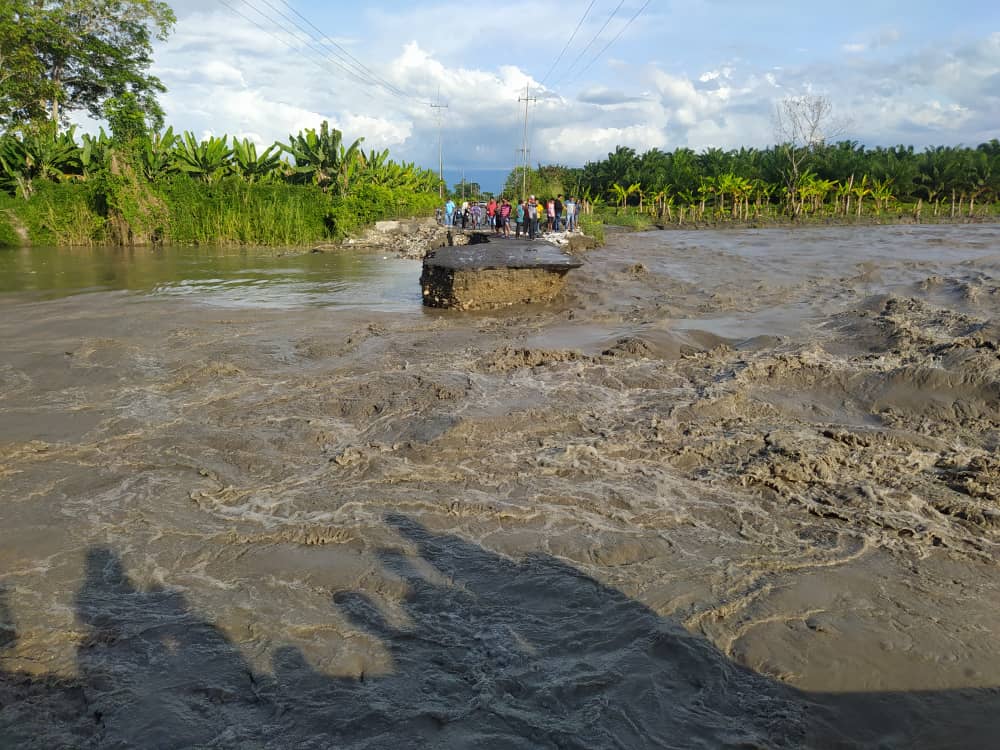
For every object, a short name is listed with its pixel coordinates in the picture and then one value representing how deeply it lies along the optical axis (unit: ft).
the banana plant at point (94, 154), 86.53
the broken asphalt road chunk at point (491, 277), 41.04
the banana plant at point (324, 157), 92.32
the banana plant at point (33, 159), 84.17
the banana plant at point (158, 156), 86.63
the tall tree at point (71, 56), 89.15
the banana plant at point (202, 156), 89.51
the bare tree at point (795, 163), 147.33
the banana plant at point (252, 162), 92.32
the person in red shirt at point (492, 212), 83.59
